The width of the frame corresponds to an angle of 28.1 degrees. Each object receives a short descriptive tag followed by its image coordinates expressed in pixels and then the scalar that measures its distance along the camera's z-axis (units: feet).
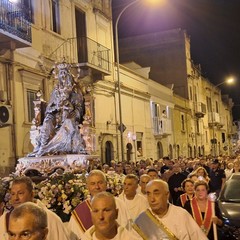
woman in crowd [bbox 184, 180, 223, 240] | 21.83
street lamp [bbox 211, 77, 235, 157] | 142.92
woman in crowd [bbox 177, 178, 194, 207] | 25.77
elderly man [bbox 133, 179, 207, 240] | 16.39
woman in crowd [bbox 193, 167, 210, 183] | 36.74
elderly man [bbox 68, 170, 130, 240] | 18.54
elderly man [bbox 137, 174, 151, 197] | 28.25
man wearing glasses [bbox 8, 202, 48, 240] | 10.14
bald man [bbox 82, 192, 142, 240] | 13.80
